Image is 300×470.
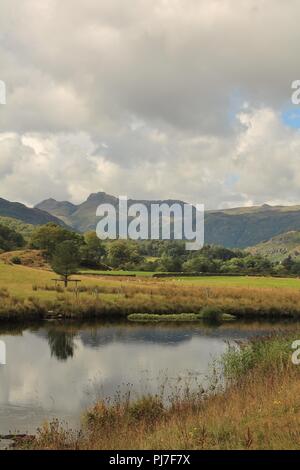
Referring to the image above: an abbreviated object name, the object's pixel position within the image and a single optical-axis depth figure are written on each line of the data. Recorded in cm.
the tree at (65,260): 7844
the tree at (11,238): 16096
